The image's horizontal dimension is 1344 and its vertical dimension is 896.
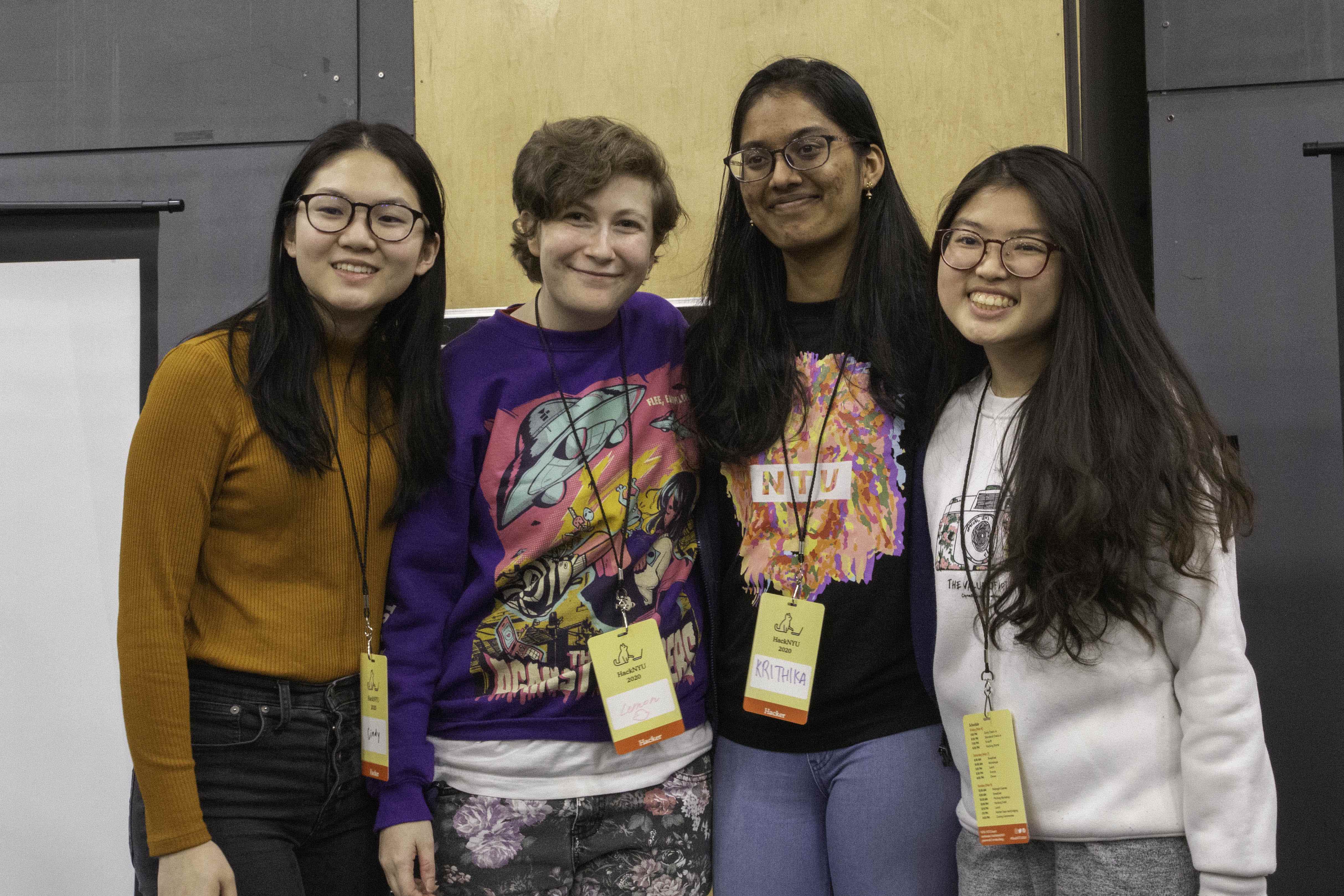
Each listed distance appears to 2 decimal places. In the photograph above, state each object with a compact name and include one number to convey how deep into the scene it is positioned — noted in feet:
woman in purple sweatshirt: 4.67
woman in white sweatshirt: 3.85
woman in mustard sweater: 4.16
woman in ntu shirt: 4.63
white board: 8.39
